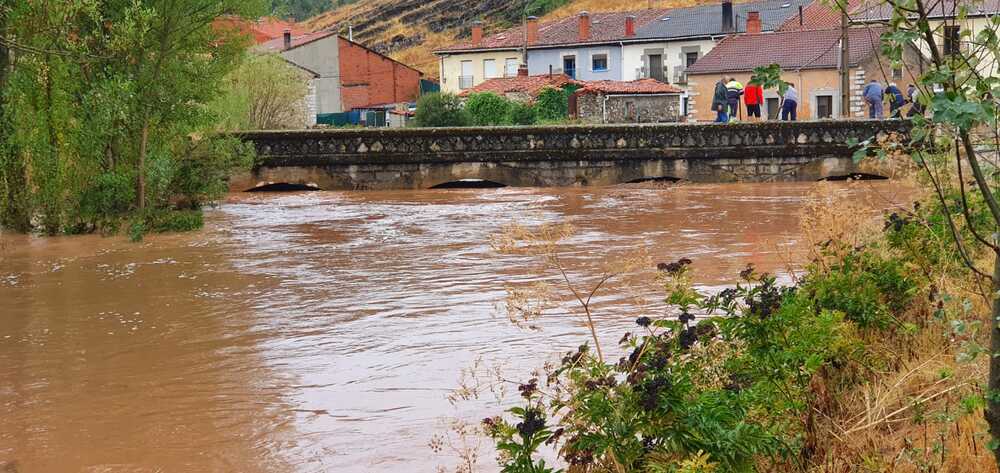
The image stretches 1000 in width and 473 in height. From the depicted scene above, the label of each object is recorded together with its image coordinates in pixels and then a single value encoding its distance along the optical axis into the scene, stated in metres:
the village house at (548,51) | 68.44
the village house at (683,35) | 64.88
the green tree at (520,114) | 49.34
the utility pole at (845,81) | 34.58
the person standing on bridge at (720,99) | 34.00
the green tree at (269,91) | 41.91
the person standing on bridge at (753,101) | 32.99
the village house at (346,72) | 68.44
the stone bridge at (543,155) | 31.70
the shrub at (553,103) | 50.97
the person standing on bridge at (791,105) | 33.78
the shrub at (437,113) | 49.38
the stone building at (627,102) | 51.66
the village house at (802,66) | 51.19
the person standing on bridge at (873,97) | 32.84
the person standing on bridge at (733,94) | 34.19
